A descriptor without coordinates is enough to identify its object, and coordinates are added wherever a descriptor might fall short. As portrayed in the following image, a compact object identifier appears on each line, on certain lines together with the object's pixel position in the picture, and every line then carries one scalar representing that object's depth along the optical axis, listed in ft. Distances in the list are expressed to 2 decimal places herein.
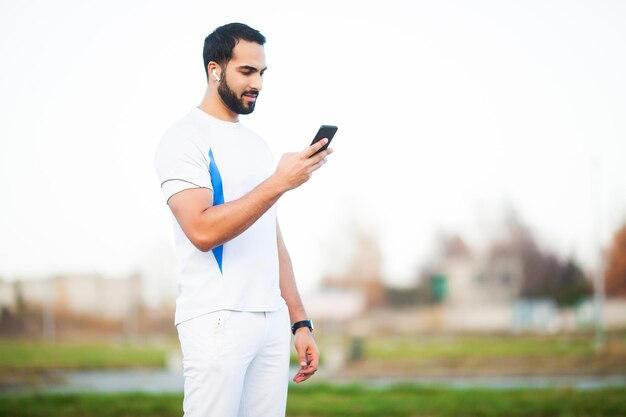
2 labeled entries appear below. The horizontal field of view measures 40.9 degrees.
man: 8.09
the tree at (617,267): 174.40
